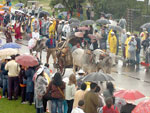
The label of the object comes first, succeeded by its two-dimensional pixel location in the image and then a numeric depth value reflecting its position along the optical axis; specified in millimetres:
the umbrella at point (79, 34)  24534
